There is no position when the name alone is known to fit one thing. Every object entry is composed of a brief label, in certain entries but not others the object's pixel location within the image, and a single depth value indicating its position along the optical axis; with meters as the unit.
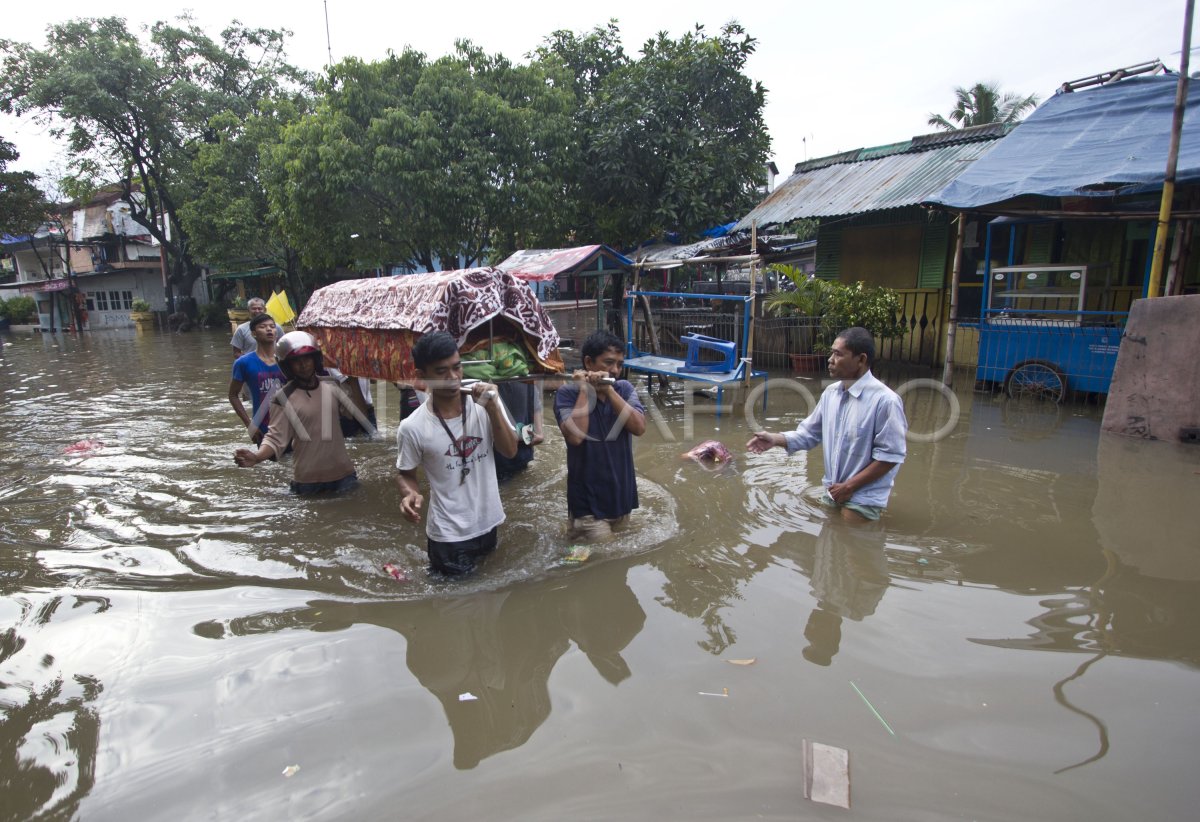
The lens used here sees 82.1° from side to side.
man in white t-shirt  3.14
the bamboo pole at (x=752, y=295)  8.07
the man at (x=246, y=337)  6.52
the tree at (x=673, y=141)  13.90
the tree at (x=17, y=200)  21.05
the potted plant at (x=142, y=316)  30.16
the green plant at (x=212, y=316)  31.16
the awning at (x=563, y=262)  9.32
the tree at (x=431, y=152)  13.62
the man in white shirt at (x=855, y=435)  3.77
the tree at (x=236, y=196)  21.27
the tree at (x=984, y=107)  23.53
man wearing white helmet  4.56
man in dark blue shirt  3.61
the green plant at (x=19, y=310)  37.03
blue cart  7.93
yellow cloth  6.87
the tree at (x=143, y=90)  23.73
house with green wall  10.94
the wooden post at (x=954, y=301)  8.27
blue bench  8.30
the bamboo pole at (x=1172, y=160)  6.82
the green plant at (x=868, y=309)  10.73
